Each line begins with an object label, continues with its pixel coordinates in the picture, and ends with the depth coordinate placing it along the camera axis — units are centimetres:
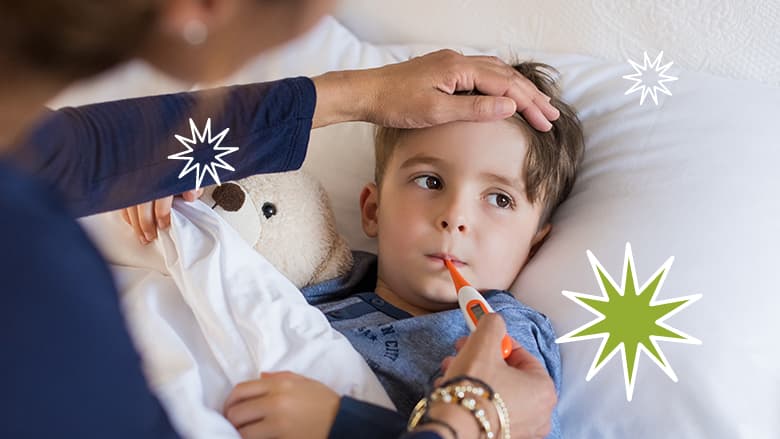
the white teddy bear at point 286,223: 124
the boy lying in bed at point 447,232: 114
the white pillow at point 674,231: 107
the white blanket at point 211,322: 97
